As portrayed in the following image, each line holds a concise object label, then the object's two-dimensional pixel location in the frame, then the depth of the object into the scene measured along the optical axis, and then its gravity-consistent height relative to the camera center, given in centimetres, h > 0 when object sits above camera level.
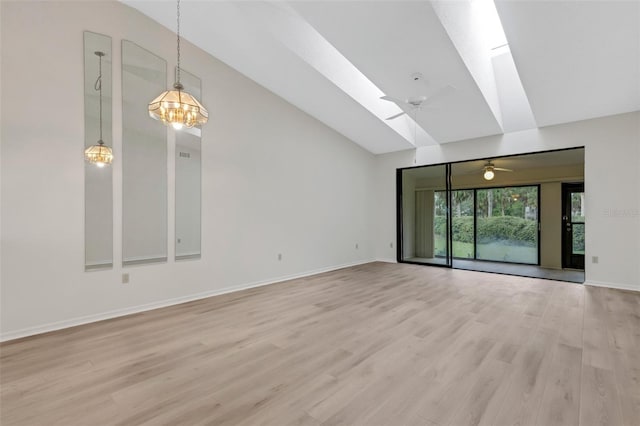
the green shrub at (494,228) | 800 -43
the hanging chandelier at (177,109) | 284 +105
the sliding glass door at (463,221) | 755 -21
